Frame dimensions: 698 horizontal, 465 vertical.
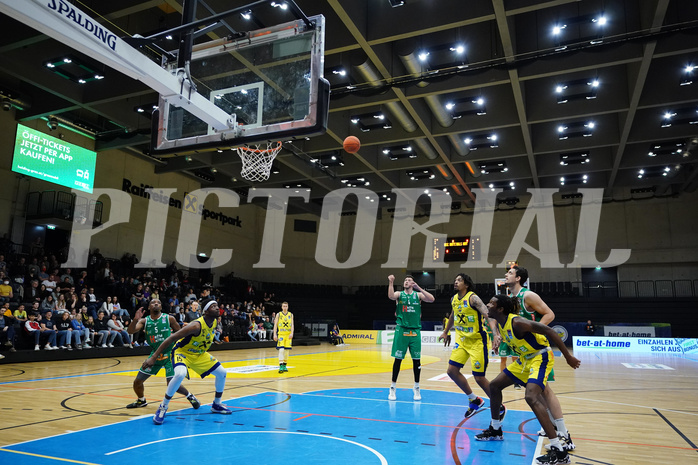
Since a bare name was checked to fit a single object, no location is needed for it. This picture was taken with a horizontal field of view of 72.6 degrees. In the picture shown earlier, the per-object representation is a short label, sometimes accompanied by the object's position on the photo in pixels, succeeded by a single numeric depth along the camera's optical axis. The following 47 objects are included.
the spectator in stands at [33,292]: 15.33
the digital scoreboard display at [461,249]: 29.86
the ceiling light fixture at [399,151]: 21.83
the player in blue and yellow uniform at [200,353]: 6.30
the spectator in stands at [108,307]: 16.47
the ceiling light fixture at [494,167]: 23.95
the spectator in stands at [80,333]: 14.60
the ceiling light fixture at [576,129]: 19.08
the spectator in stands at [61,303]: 14.92
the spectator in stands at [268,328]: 23.94
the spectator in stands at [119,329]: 15.91
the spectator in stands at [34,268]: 16.47
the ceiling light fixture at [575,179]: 25.78
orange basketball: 10.30
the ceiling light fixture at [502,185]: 27.33
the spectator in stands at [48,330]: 13.89
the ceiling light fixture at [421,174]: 25.39
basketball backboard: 6.71
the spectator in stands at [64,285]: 16.59
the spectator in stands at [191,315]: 18.33
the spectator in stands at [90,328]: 15.20
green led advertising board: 18.16
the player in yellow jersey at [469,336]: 6.46
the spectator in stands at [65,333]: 14.27
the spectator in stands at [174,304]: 18.78
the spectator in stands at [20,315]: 13.41
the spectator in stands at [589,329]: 25.54
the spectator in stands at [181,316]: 17.69
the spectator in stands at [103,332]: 15.56
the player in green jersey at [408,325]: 8.12
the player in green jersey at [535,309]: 4.93
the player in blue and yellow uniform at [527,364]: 4.56
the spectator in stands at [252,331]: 22.38
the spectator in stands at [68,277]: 17.20
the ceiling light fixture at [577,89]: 15.93
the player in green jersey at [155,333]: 6.96
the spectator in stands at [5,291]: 14.02
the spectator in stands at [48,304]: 14.35
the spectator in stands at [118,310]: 16.63
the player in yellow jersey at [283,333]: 11.91
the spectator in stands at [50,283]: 15.79
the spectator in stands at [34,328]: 13.48
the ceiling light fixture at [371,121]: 18.31
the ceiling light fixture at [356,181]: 26.22
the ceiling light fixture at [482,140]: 20.52
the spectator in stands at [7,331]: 12.64
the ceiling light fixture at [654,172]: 24.54
